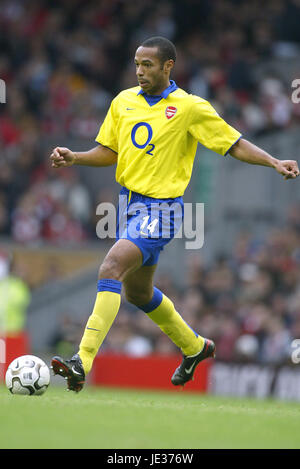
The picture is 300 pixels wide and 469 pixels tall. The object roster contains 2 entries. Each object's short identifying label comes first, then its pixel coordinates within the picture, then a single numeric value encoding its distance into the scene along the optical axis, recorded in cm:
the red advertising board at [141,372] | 1348
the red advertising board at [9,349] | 1298
